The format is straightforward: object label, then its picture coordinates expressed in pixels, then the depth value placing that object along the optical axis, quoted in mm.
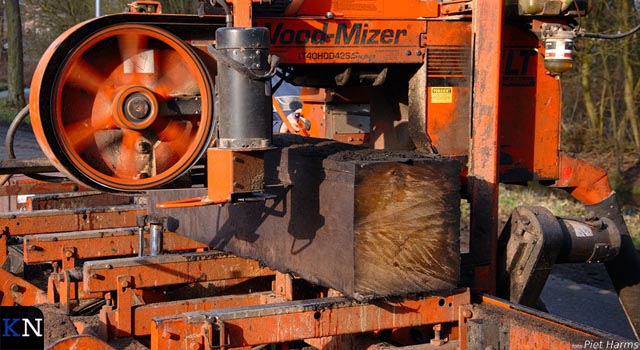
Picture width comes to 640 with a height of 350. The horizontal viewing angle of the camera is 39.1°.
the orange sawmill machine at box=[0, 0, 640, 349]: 4020
